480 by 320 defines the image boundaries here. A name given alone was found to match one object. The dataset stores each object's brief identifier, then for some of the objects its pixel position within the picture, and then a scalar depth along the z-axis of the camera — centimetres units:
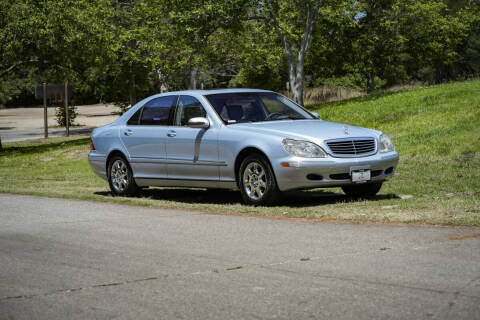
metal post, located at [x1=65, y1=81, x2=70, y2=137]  3384
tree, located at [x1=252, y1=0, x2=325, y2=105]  3038
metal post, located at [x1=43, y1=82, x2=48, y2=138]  3317
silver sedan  1020
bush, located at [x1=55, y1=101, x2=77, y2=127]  4785
